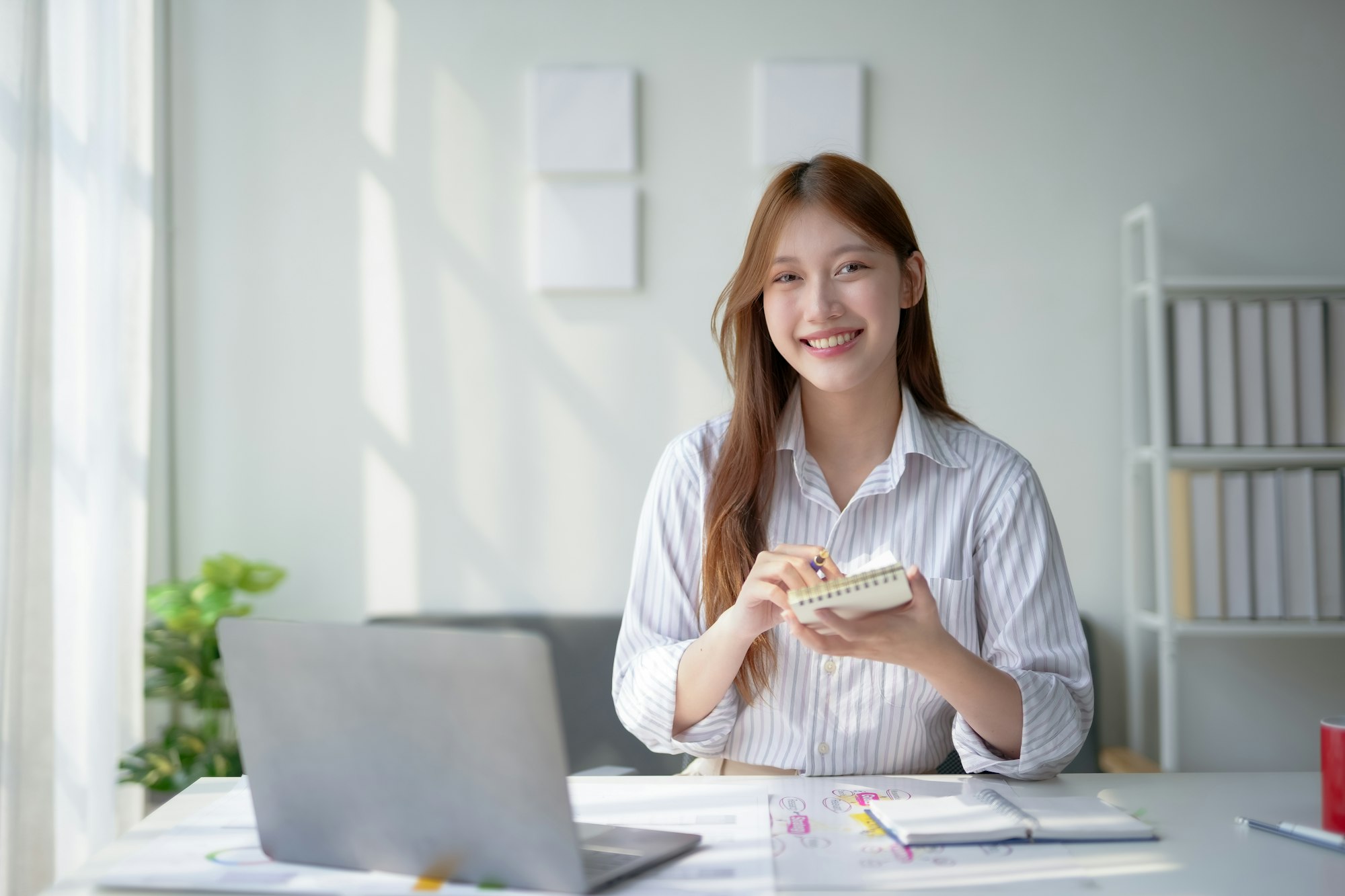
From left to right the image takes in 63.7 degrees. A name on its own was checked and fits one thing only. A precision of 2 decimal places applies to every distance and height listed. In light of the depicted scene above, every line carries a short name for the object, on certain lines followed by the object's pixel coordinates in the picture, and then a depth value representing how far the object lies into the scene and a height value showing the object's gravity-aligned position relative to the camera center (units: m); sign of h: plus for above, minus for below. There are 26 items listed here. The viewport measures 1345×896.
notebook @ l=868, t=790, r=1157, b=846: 0.96 -0.32
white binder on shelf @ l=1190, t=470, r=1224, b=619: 2.38 -0.15
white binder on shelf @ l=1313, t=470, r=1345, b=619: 2.37 -0.11
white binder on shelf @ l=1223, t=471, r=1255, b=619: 2.38 -0.13
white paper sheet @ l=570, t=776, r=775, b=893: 0.87 -0.32
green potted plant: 2.34 -0.41
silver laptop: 0.79 -0.21
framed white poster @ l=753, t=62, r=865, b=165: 2.59 +0.89
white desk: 0.88 -0.33
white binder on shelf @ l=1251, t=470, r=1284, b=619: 2.37 -0.16
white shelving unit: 2.38 +0.03
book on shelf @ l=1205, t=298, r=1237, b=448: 2.39 +0.23
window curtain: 1.96 +0.09
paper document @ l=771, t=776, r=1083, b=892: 0.87 -0.32
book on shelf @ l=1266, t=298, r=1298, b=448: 2.38 +0.22
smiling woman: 1.37 -0.07
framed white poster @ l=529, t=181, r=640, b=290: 2.61 +0.58
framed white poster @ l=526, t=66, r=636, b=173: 2.61 +0.86
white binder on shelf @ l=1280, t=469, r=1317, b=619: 2.36 -0.15
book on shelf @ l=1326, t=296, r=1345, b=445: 2.39 +0.23
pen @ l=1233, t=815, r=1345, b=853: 0.96 -0.33
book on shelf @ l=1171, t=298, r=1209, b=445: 2.40 +0.23
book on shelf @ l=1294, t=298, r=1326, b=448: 2.38 +0.25
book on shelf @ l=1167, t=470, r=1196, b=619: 2.41 -0.15
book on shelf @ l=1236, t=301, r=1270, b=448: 2.39 +0.22
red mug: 0.99 -0.28
